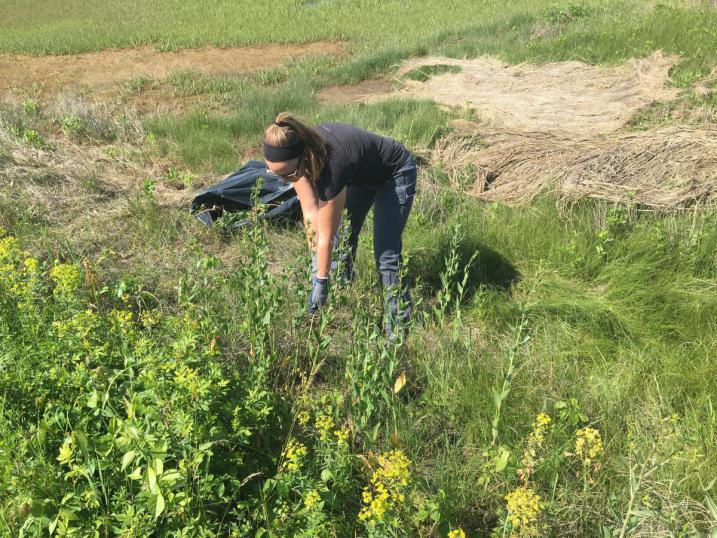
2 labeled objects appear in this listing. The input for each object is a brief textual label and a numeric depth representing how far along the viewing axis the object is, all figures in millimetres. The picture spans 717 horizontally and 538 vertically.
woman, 2455
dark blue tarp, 4227
